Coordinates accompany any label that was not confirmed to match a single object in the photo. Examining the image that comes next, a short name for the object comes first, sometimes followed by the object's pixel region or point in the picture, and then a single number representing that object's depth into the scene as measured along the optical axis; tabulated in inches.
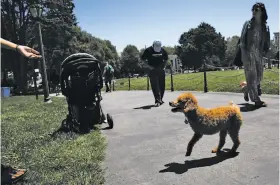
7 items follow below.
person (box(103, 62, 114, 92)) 557.0
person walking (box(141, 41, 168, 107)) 292.2
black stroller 200.0
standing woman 219.6
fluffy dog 116.0
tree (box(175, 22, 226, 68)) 2254.6
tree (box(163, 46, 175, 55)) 3249.7
